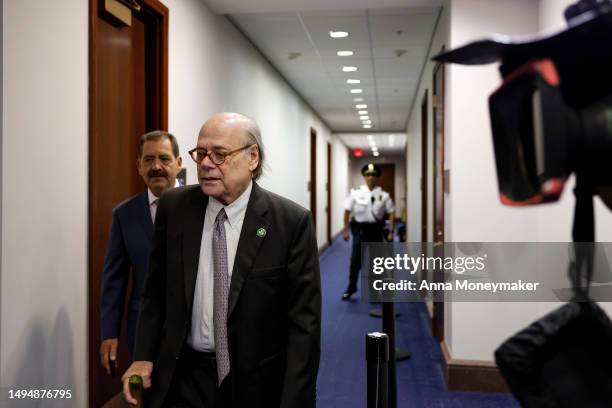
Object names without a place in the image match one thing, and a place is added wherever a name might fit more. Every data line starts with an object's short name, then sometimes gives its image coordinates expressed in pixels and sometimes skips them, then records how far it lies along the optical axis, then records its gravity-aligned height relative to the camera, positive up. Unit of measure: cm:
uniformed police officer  603 -10
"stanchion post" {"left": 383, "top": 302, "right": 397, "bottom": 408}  208 -53
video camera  59 +11
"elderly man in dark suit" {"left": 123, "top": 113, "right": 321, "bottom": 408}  155 -26
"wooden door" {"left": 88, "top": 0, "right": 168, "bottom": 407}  255 +51
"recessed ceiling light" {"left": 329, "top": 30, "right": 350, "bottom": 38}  513 +158
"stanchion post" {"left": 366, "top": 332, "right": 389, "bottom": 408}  173 -50
